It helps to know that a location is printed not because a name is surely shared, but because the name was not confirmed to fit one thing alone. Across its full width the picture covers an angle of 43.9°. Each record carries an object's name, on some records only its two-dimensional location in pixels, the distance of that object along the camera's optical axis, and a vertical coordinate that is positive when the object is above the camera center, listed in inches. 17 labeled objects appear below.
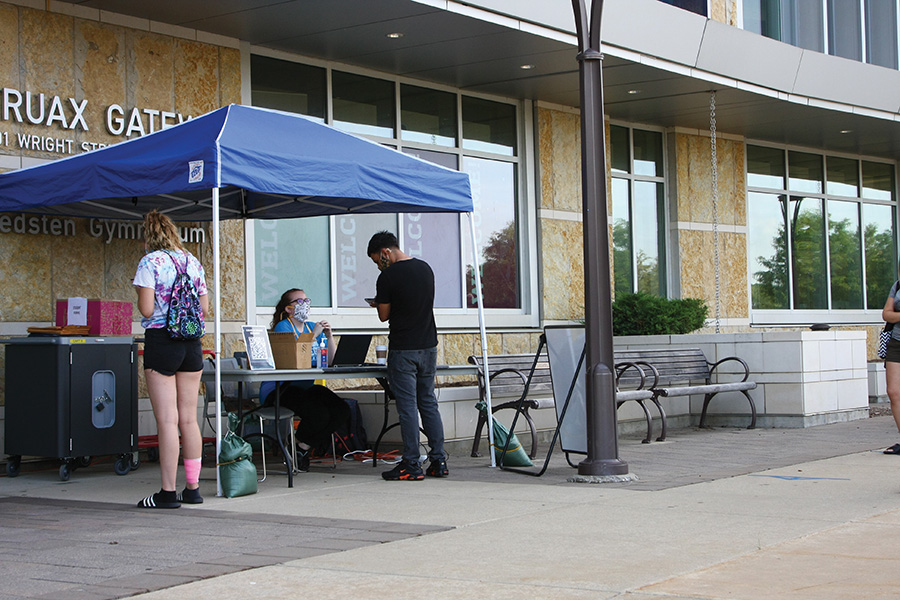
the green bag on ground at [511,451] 369.7 -38.3
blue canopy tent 318.7 +52.1
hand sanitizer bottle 377.7 -5.9
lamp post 335.0 +17.5
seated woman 380.2 -21.0
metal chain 685.7 +95.2
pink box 373.7 +9.4
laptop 374.9 -4.5
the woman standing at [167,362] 295.0 -5.2
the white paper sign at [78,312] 372.8 +10.8
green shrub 596.1 +9.3
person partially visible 374.0 -10.6
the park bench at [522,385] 405.4 -19.7
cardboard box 348.2 -3.1
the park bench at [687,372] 502.3 -18.9
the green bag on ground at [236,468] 314.8 -35.9
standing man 344.5 +2.7
